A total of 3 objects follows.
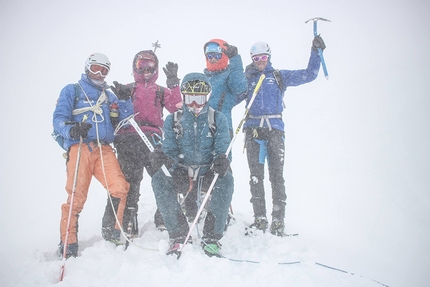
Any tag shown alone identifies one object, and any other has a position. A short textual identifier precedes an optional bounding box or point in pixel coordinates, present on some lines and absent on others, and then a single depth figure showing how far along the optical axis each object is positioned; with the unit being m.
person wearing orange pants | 3.96
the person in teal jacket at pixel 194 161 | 3.80
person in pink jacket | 4.77
